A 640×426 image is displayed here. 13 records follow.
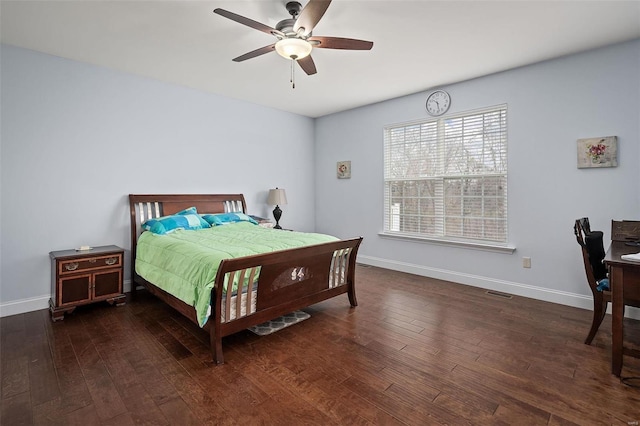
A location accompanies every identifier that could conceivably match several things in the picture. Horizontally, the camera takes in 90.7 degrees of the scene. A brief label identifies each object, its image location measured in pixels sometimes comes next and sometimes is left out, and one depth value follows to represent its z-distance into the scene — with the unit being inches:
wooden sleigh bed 91.6
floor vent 147.1
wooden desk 78.8
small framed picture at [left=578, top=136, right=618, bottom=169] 122.4
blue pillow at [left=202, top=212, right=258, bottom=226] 167.5
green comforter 95.7
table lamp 206.2
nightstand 122.1
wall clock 169.3
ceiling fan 87.9
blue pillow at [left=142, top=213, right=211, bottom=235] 145.0
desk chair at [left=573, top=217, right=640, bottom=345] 95.5
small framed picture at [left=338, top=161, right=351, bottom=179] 220.5
